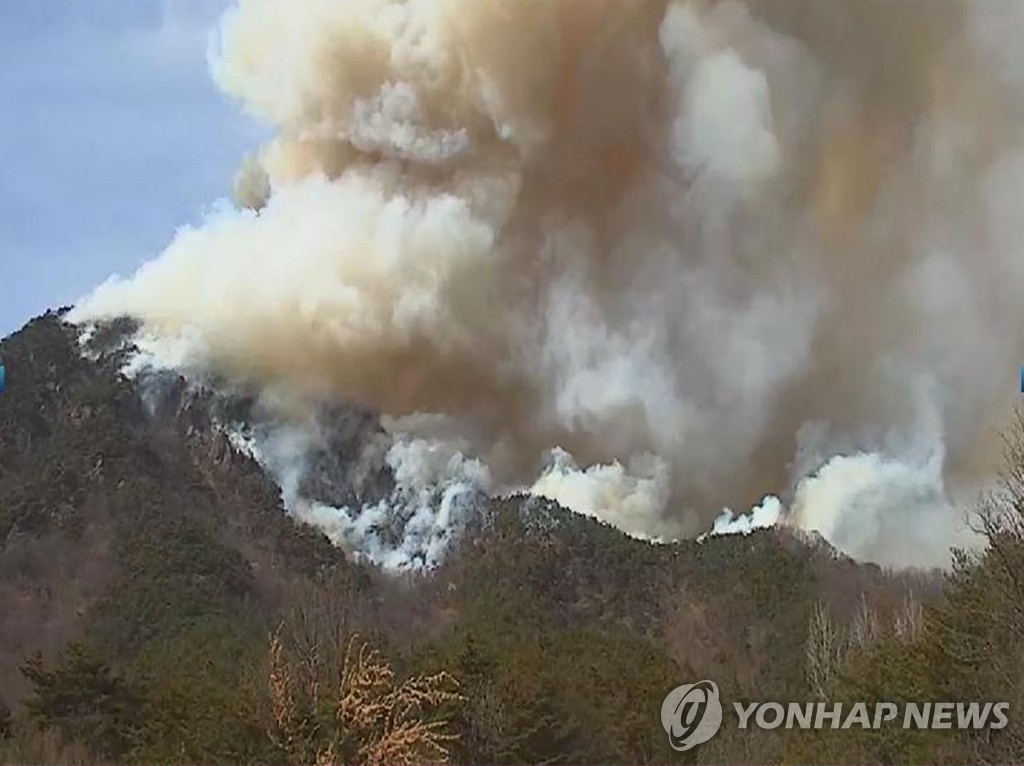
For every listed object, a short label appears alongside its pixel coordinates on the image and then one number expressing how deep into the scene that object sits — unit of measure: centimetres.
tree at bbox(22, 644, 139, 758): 3166
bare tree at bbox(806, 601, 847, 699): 4344
